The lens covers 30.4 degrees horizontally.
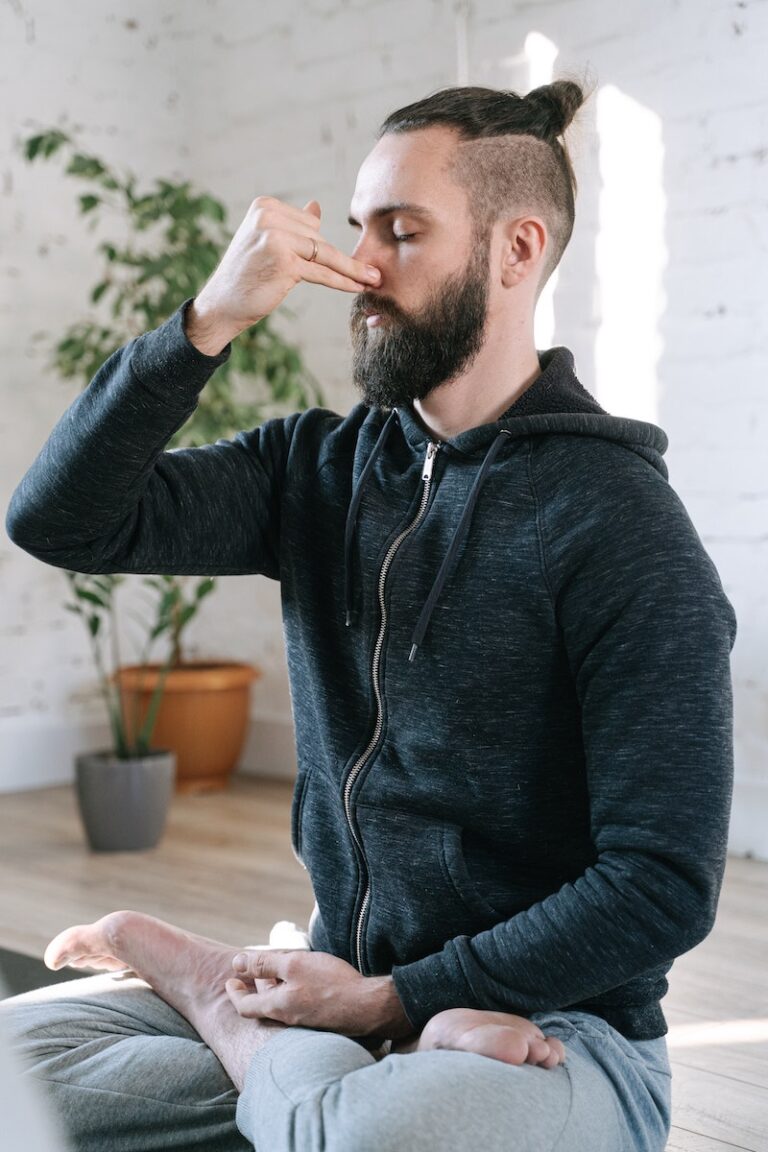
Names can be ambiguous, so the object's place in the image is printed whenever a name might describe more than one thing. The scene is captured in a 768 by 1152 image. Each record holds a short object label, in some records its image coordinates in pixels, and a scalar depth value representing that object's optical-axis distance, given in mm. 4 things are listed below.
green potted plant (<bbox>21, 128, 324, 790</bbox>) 3551
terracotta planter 3943
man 1271
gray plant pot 3305
